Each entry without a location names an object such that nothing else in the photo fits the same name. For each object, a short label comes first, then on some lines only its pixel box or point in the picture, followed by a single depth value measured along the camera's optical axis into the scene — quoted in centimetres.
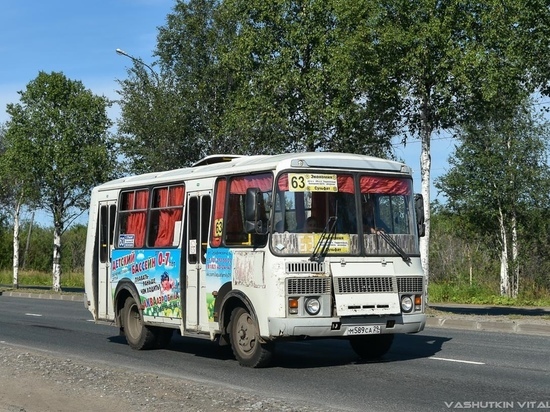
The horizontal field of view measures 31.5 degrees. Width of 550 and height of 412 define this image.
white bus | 1290
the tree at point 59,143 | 4312
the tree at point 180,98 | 3828
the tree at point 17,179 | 4353
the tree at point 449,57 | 2342
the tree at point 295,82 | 2895
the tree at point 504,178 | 4044
